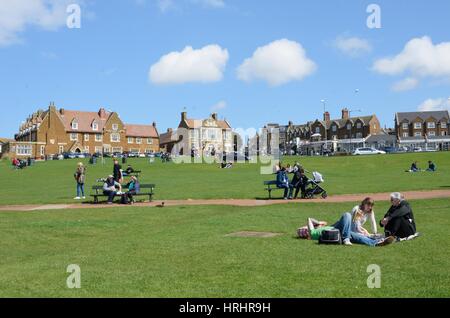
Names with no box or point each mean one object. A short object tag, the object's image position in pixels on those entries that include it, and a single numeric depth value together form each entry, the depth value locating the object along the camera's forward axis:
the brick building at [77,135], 105.50
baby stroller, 25.95
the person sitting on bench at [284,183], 26.12
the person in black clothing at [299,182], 26.19
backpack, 12.34
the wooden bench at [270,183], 26.69
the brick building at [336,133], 124.00
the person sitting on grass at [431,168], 47.28
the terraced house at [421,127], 118.25
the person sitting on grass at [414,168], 47.22
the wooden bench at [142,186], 25.02
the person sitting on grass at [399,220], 12.63
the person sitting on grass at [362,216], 12.66
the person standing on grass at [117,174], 26.92
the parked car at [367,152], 76.19
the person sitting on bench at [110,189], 24.87
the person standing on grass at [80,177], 26.90
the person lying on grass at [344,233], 12.10
